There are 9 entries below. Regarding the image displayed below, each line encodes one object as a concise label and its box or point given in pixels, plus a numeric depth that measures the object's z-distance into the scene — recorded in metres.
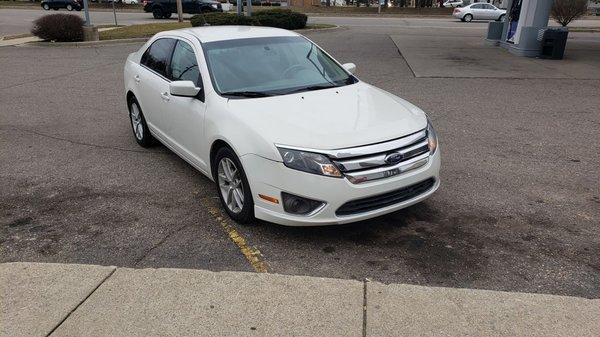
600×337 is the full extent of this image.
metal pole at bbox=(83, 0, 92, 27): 18.08
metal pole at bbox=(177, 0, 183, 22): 27.23
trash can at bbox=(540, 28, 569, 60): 13.90
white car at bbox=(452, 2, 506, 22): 34.47
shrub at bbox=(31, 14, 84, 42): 17.88
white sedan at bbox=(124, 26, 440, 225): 3.70
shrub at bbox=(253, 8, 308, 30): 22.07
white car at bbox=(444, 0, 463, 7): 49.89
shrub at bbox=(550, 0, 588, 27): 26.22
